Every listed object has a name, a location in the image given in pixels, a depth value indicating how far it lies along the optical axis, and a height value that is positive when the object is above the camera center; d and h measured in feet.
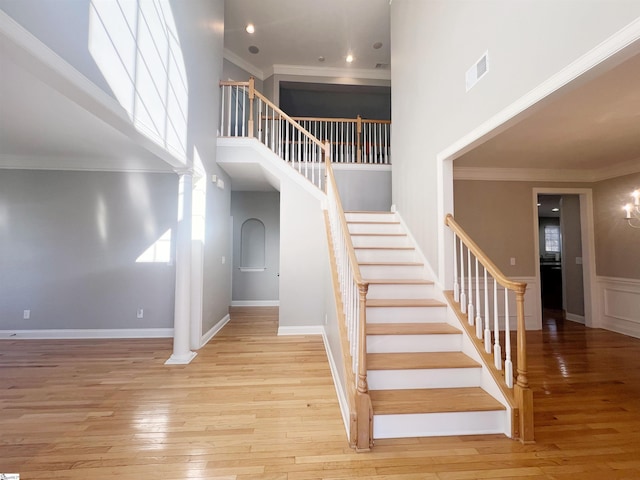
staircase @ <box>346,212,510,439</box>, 6.22 -3.00
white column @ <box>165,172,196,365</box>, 10.59 -1.09
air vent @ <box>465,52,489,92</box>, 6.97 +4.95
